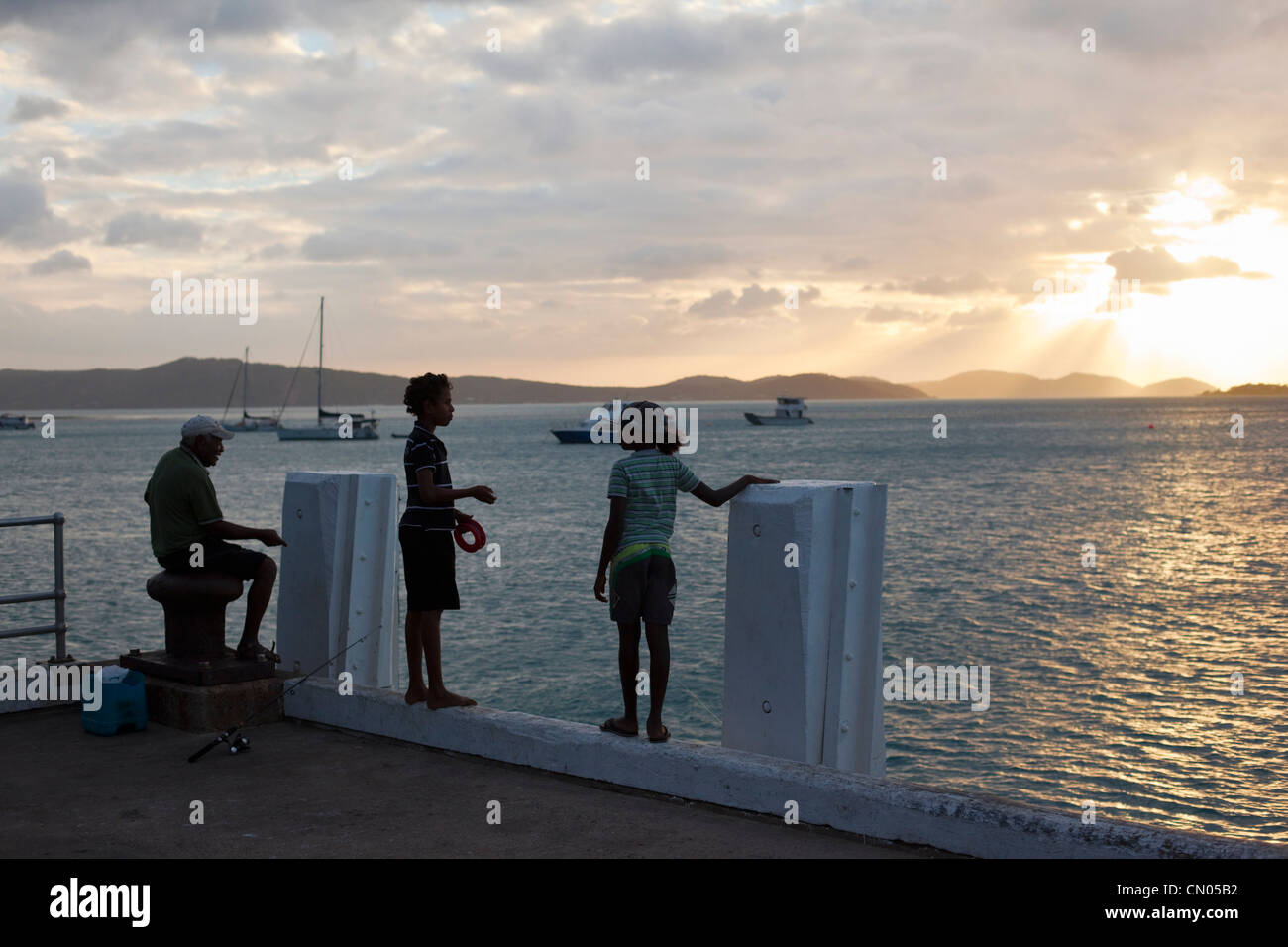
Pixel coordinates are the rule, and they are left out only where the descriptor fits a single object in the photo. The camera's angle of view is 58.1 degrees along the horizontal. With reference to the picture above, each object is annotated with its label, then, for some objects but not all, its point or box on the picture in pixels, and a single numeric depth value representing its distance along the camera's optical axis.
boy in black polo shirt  5.63
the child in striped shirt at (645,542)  5.24
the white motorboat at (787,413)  186.52
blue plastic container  6.08
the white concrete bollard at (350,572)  6.69
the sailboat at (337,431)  135.50
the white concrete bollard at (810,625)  5.05
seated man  6.23
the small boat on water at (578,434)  126.12
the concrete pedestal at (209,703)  6.17
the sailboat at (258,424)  157.50
